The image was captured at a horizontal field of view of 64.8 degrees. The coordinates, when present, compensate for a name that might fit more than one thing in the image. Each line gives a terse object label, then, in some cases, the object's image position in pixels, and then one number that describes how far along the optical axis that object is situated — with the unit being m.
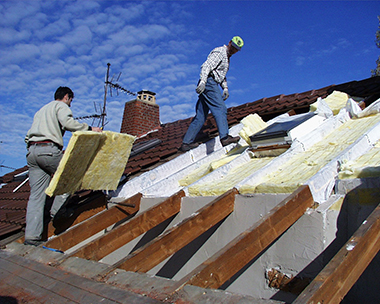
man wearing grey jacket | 3.11
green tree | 22.57
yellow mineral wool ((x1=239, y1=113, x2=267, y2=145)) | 4.18
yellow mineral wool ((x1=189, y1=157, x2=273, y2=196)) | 2.99
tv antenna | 12.48
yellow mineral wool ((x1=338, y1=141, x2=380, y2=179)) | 2.25
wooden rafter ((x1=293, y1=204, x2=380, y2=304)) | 1.25
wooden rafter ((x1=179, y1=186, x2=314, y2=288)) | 1.64
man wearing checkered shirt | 4.77
